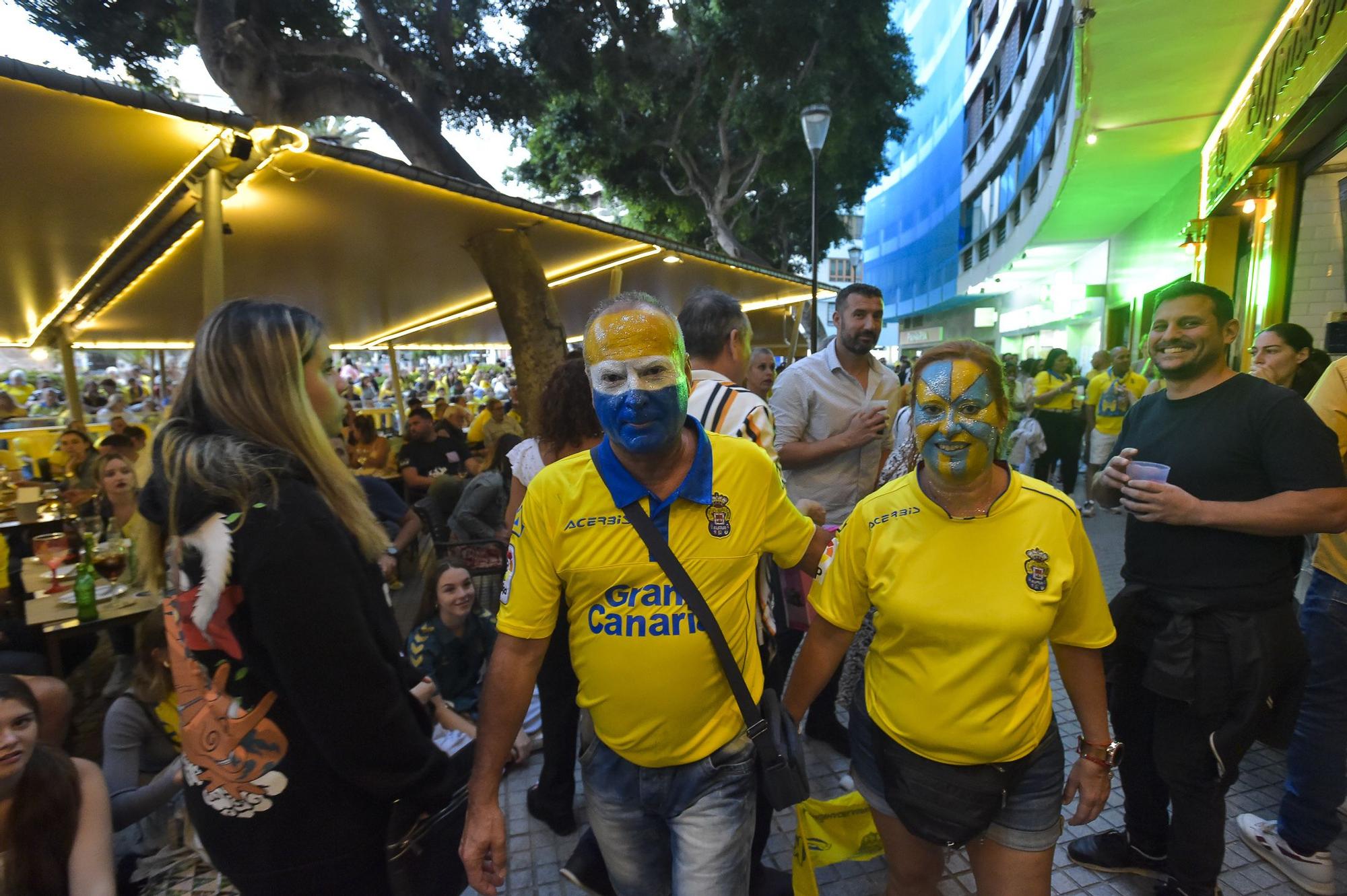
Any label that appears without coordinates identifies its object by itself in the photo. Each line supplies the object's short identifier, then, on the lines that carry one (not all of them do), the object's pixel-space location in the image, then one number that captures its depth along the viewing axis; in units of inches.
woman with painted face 65.9
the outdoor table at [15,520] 214.7
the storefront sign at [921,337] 1304.1
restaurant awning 139.8
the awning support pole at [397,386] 544.1
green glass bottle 144.6
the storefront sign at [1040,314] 580.7
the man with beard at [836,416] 136.1
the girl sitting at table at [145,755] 93.7
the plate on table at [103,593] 152.6
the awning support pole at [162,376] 619.8
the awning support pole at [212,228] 158.2
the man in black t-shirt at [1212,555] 81.4
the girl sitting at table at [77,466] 242.8
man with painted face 62.0
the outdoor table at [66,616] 141.6
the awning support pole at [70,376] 420.2
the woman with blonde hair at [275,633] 52.3
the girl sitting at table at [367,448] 315.3
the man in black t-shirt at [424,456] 284.7
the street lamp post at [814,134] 402.3
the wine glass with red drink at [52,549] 166.6
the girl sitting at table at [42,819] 71.1
